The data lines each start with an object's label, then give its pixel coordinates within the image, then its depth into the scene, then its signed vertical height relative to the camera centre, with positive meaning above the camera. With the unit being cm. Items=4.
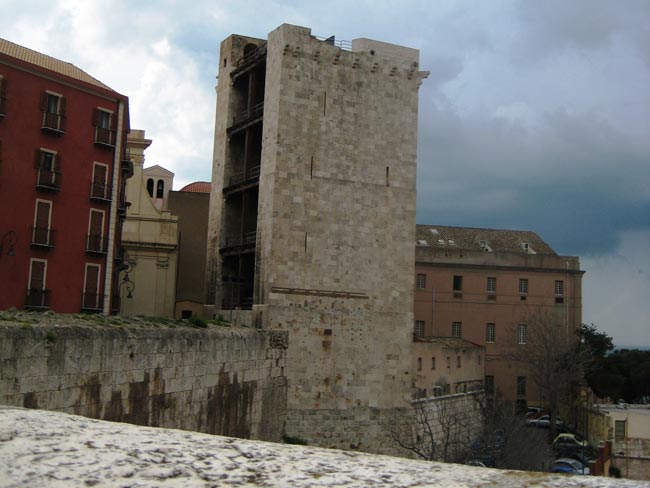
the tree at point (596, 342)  4869 +4
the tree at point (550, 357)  4353 -98
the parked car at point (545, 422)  4293 -464
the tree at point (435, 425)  2867 -379
